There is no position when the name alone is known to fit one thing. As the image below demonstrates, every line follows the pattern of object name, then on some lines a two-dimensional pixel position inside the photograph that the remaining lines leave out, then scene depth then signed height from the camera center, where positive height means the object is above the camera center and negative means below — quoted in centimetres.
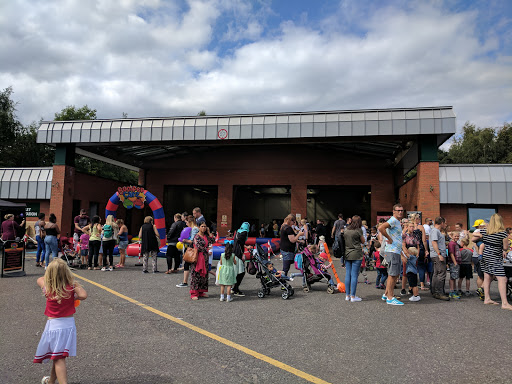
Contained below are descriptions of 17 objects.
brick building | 1575 +410
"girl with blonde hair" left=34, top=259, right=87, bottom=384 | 341 -92
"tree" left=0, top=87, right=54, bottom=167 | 3247 +712
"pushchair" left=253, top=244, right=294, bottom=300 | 796 -113
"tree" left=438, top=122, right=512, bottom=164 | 3562 +851
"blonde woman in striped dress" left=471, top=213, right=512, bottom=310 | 720 -43
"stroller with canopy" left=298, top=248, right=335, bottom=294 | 867 -103
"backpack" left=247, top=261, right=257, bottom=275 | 822 -93
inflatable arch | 1680 +114
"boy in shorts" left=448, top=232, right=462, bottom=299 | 834 -60
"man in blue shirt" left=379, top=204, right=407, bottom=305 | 720 -41
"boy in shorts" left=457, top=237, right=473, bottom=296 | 848 -70
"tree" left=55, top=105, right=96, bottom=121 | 3941 +1173
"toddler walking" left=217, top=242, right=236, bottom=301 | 759 -92
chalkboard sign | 1016 -108
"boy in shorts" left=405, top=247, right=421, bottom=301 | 778 -82
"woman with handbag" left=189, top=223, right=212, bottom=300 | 779 -88
